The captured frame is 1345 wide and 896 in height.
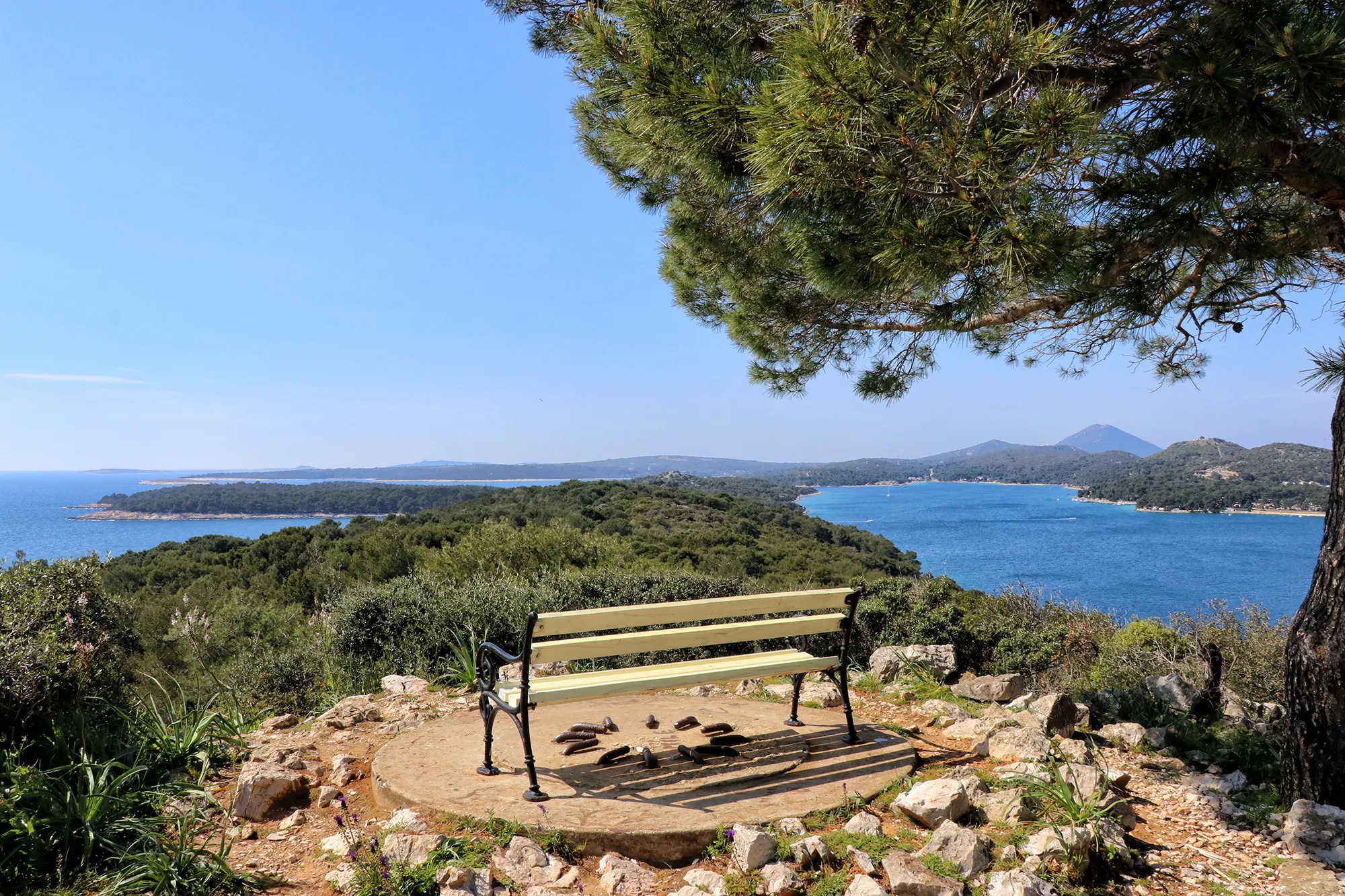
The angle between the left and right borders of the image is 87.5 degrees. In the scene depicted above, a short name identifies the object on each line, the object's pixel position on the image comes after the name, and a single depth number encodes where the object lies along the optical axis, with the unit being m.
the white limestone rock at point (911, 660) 5.25
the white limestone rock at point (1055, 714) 3.91
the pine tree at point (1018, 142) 2.58
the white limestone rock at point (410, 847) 2.61
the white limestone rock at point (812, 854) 2.64
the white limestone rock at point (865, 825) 2.80
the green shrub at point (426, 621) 5.86
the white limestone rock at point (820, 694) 4.59
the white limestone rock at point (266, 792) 3.14
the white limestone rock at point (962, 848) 2.53
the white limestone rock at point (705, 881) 2.52
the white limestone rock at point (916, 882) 2.38
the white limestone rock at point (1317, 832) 2.66
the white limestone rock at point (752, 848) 2.60
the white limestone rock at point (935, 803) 2.88
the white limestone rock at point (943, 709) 4.24
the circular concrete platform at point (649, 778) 2.82
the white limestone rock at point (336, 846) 2.80
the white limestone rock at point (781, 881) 2.47
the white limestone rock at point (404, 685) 5.04
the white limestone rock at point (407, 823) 2.85
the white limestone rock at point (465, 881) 2.44
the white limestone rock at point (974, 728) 3.86
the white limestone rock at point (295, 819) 3.09
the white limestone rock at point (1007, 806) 2.86
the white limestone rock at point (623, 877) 2.54
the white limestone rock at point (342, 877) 2.54
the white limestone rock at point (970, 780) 3.07
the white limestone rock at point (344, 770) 3.47
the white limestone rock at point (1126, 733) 3.86
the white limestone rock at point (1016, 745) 3.41
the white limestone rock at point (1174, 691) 4.49
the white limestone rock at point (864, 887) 2.35
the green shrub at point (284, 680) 5.18
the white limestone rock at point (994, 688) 4.64
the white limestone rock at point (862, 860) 2.55
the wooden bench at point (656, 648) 3.08
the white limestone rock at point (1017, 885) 2.32
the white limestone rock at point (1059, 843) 2.54
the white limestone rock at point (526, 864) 2.56
